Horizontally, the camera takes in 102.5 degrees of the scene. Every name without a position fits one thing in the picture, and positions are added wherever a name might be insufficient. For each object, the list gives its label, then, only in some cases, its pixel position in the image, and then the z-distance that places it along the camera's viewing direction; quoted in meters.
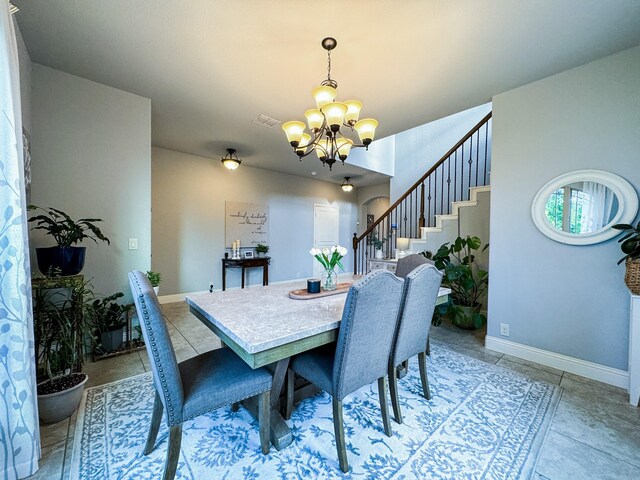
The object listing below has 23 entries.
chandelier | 1.84
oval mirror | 2.06
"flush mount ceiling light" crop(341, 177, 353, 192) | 6.32
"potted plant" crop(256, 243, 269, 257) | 5.42
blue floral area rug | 1.32
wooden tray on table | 1.91
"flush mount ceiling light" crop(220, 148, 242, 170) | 4.25
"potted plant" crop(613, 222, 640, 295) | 1.82
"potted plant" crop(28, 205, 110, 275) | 1.98
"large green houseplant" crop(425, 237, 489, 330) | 3.08
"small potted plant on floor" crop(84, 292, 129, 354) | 2.48
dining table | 1.19
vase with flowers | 2.04
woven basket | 1.81
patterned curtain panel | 1.15
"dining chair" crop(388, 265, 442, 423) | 1.61
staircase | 3.71
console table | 5.00
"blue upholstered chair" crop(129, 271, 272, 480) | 1.11
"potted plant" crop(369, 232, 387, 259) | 4.59
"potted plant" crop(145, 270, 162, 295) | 2.78
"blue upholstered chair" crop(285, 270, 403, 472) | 1.29
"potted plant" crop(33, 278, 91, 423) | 1.61
